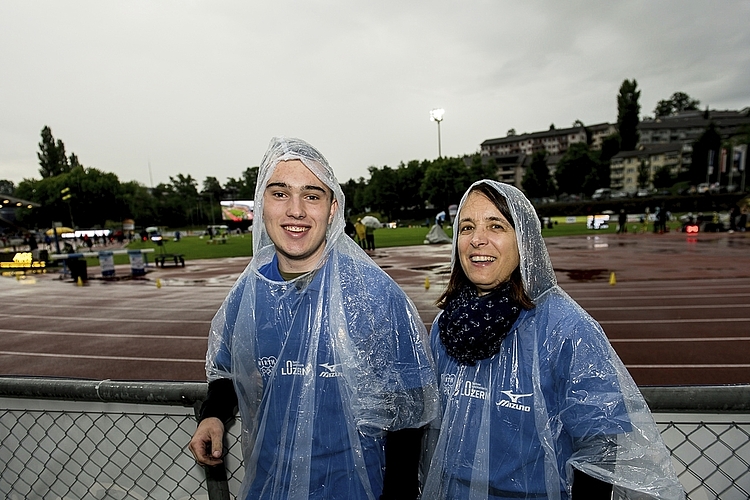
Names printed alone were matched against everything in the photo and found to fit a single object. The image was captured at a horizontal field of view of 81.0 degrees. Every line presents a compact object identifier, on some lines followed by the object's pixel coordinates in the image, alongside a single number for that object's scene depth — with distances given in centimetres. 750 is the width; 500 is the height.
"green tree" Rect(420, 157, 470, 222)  7544
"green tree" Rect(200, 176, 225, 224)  13009
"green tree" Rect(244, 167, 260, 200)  12122
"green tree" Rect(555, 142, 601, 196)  8131
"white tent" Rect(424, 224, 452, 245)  2643
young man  152
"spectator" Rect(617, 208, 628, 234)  2970
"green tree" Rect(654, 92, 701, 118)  12862
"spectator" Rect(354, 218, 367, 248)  2192
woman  133
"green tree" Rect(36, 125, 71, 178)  8625
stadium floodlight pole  3525
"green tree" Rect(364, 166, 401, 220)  8588
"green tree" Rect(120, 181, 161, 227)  7850
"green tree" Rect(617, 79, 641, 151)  8894
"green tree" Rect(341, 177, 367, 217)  10129
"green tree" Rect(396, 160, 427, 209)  8588
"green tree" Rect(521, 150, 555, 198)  8425
